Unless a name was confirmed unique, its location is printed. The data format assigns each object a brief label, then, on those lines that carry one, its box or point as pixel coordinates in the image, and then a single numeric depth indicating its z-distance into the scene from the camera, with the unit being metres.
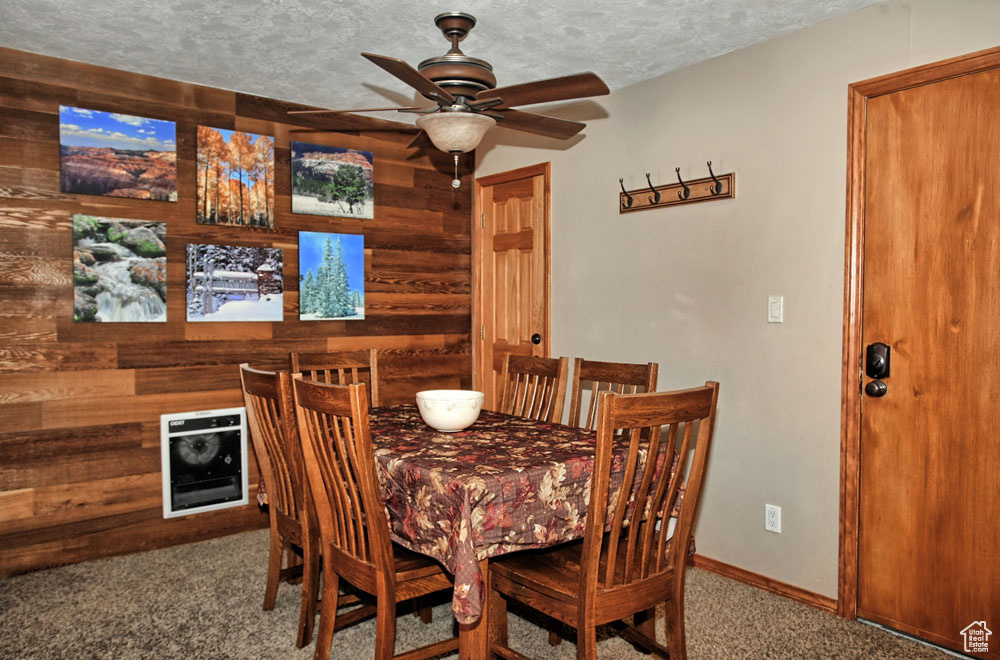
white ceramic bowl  2.57
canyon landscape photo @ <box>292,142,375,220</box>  4.17
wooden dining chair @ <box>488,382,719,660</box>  1.87
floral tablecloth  1.94
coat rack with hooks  3.36
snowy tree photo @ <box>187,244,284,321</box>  3.79
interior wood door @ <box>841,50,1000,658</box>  2.51
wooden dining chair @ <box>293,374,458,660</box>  2.05
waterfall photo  3.46
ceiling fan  2.36
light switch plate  3.14
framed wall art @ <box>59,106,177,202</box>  3.43
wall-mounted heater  3.72
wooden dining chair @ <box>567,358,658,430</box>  2.88
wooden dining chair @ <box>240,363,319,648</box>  2.45
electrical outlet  3.16
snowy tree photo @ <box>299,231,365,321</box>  4.20
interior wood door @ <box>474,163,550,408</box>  4.41
